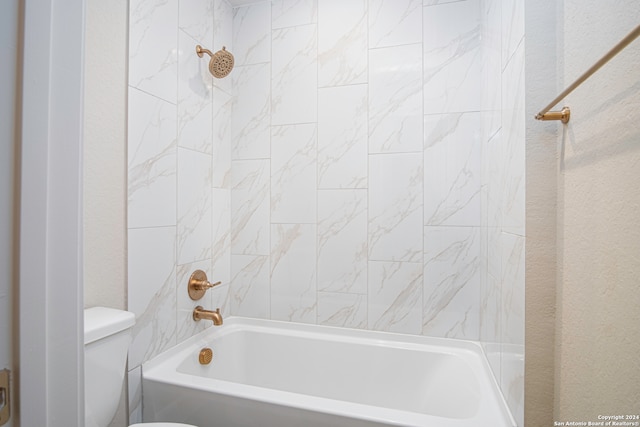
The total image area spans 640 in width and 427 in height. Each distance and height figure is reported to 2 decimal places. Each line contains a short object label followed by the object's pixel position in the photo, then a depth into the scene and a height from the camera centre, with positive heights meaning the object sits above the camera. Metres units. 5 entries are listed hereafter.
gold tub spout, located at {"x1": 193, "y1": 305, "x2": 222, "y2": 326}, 1.64 -0.55
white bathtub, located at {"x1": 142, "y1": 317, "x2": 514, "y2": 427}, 1.14 -0.75
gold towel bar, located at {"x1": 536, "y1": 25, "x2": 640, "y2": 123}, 0.48 +0.27
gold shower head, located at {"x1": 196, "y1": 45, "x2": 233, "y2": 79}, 1.63 +0.76
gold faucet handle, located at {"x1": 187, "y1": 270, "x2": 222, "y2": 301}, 1.66 -0.39
